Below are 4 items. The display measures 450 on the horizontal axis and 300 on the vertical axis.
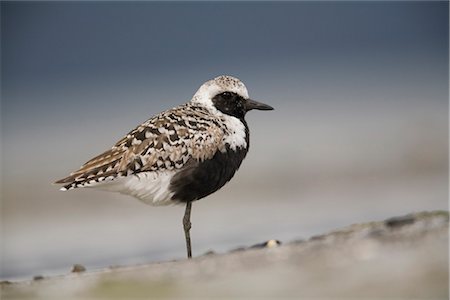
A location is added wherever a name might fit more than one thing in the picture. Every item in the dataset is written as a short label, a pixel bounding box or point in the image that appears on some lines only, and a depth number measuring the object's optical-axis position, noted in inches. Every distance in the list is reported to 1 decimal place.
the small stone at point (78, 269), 575.2
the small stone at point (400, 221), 489.4
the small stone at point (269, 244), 548.1
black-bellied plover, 556.4
